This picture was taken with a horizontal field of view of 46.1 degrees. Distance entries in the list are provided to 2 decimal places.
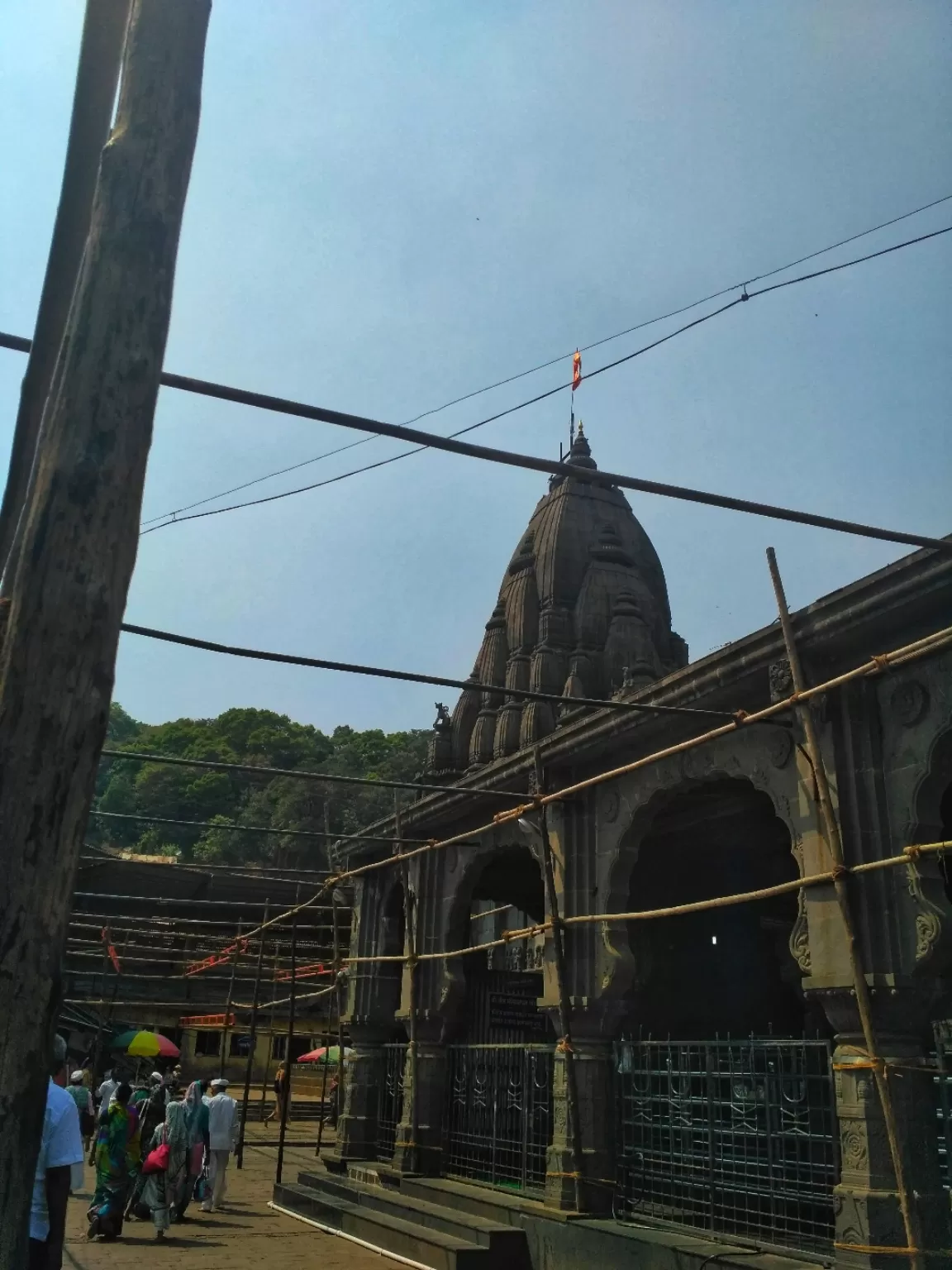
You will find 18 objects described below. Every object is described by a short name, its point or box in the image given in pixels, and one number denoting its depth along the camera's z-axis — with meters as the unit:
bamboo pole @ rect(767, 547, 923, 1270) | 6.61
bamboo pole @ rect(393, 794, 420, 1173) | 13.71
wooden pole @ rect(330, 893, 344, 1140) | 16.40
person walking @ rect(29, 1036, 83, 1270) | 5.59
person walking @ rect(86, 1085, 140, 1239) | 10.85
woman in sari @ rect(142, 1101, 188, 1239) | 11.19
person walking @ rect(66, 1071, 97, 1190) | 14.77
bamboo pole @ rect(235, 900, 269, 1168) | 16.08
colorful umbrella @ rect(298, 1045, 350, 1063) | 28.27
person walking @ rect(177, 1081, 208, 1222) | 12.20
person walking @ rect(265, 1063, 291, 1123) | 13.78
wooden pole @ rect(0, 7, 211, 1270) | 2.88
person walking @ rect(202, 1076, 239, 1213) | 13.08
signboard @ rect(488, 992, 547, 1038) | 12.86
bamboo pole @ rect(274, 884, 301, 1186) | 13.70
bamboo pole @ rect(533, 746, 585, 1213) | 10.21
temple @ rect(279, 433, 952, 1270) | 7.61
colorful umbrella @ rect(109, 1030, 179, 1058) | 25.83
